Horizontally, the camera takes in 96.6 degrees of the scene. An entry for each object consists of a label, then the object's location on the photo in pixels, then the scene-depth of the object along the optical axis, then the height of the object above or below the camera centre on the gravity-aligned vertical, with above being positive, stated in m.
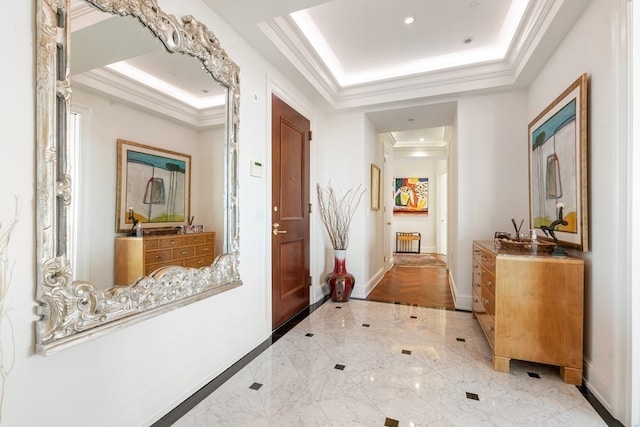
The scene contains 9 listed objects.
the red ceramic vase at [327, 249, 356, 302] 3.70 -0.88
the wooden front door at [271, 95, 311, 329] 2.90 +0.01
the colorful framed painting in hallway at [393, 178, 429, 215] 8.10 +0.49
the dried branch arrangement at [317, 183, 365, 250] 3.90 +0.06
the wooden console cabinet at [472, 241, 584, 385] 1.91 -0.69
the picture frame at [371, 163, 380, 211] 4.40 +0.42
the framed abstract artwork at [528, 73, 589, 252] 1.91 +0.37
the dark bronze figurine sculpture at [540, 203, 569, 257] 2.08 -0.14
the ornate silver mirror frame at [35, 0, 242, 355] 1.13 -0.03
